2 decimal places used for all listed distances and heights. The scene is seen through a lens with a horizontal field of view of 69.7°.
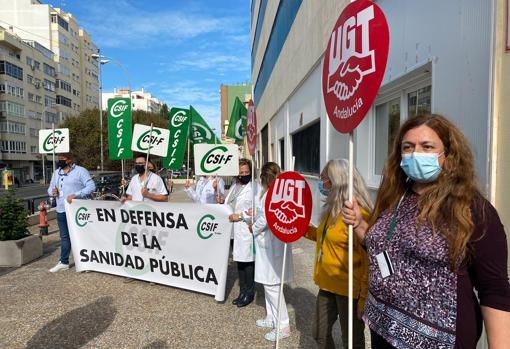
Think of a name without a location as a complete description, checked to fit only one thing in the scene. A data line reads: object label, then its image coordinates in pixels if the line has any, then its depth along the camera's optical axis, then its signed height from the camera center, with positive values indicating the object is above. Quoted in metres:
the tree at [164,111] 65.28 +9.33
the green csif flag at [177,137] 7.42 +0.47
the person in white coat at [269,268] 3.86 -1.17
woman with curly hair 1.39 -0.39
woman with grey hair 2.61 -0.74
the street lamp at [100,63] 30.51 +8.45
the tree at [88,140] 34.88 +2.00
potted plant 6.54 -1.41
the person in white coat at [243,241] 4.52 -1.01
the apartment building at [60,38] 68.12 +24.15
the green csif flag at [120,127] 6.79 +0.63
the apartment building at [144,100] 121.31 +21.89
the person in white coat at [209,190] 7.19 -0.60
